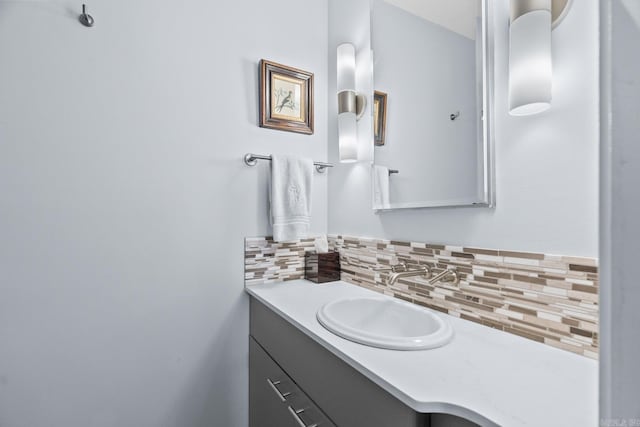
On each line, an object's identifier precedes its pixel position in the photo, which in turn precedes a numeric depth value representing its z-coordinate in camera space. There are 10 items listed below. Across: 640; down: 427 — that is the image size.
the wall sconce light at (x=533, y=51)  0.73
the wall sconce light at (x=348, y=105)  1.42
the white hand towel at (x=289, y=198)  1.35
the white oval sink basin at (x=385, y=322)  0.75
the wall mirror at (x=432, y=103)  0.90
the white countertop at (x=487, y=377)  0.51
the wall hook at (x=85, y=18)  1.05
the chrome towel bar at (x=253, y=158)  1.33
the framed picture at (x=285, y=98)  1.40
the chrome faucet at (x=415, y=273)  0.95
